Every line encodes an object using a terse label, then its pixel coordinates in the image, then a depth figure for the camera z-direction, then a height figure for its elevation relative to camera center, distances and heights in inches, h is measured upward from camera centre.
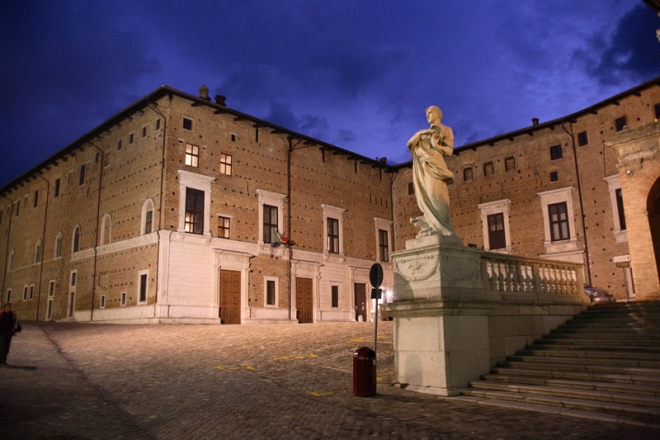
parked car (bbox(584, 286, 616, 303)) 950.4 +30.3
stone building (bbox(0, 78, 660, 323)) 1051.9 +234.2
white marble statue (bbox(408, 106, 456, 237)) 428.5 +113.7
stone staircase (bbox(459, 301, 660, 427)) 308.8 -42.0
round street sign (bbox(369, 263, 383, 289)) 470.9 +35.0
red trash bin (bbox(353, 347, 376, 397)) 379.6 -41.4
